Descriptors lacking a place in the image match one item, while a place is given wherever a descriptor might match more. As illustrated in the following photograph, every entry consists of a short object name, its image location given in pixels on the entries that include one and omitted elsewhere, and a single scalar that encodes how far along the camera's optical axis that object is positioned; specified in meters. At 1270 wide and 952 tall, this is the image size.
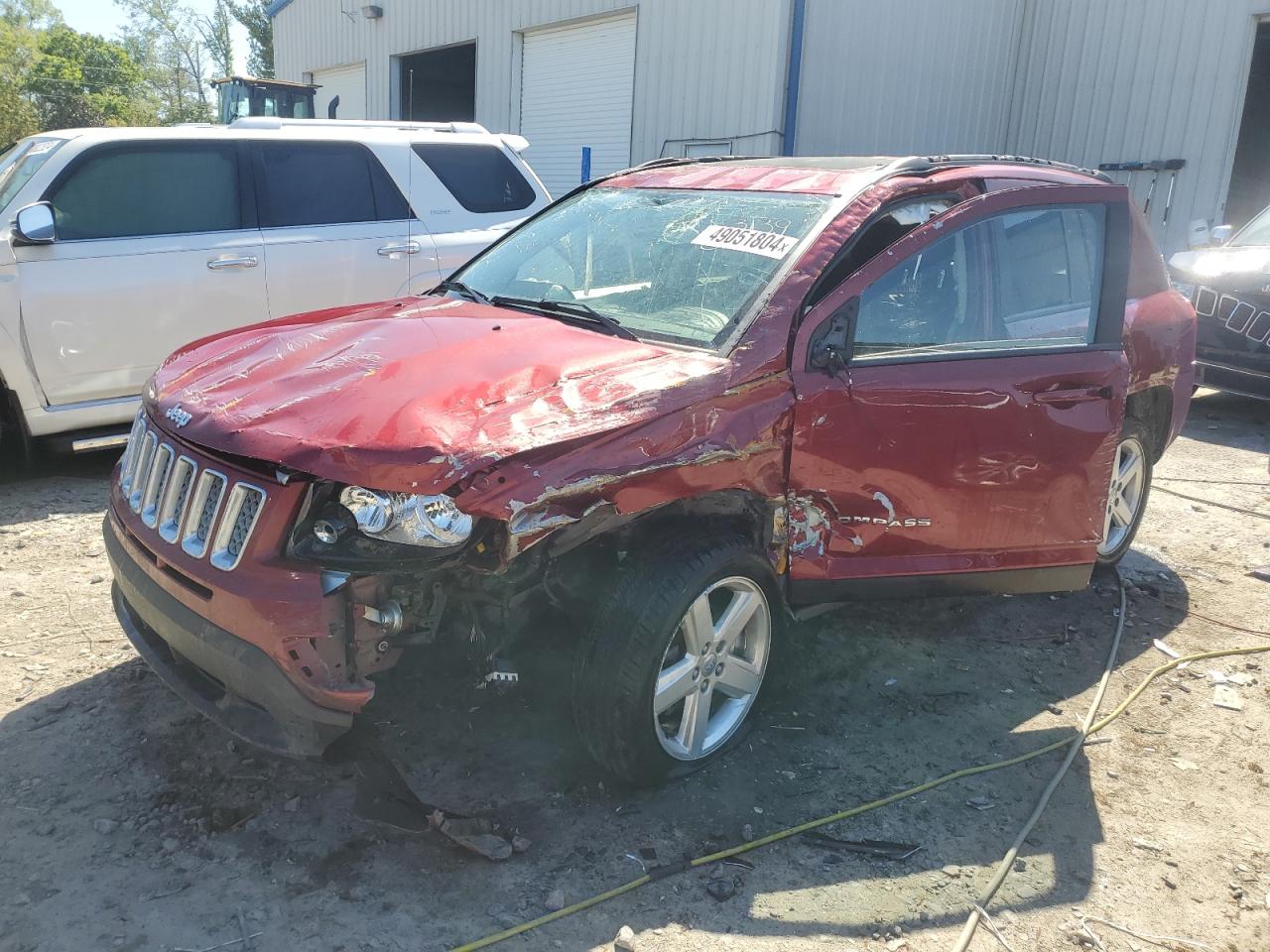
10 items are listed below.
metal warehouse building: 11.85
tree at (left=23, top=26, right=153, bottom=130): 37.75
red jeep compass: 2.54
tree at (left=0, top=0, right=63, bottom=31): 49.28
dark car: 7.75
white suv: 5.39
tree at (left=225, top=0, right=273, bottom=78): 49.69
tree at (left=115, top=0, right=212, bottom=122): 51.38
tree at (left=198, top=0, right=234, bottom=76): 55.31
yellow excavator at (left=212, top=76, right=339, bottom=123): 16.19
